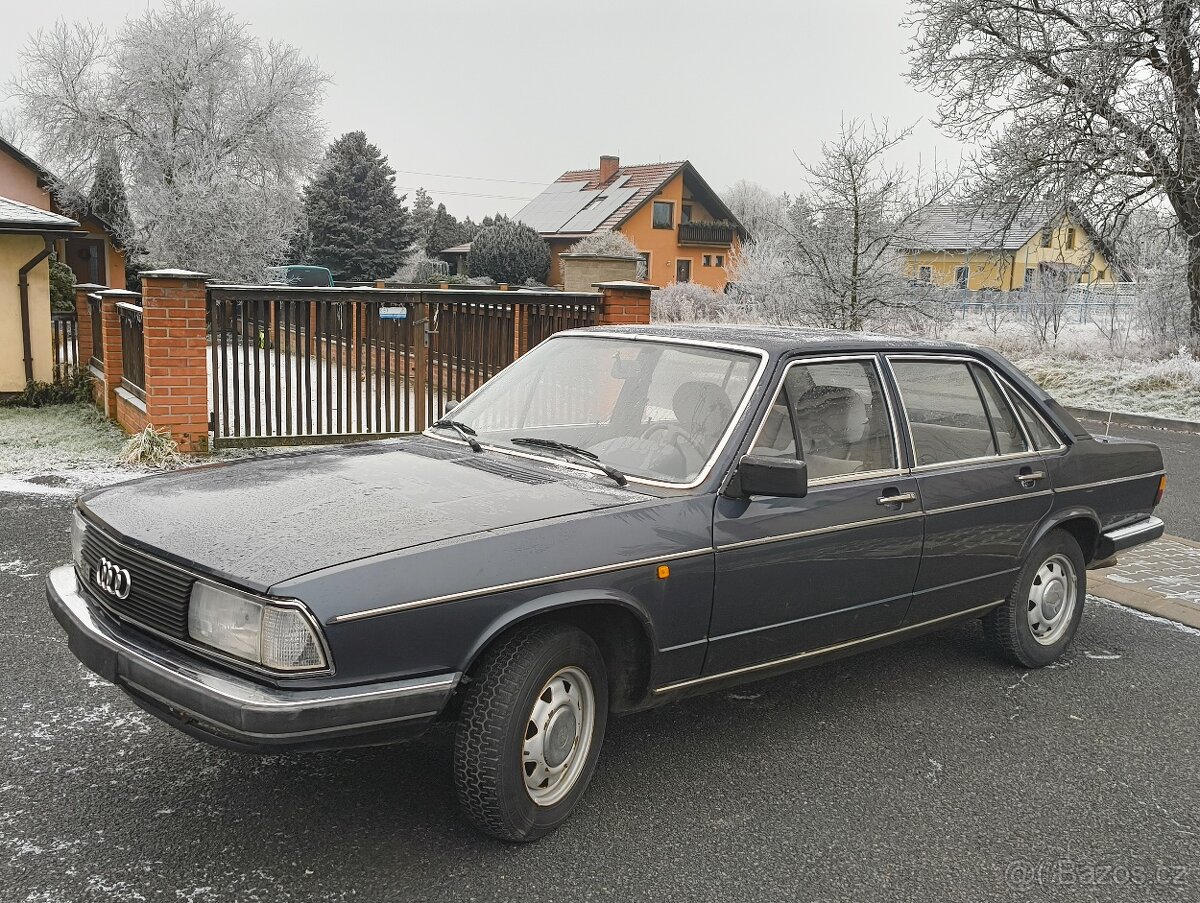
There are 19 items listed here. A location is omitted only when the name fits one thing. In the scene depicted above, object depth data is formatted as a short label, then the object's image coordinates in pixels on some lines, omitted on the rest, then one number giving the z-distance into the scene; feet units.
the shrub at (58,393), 43.73
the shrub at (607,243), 143.43
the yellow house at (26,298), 43.83
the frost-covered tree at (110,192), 132.26
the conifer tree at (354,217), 176.55
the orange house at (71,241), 110.42
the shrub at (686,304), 99.35
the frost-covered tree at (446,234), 232.73
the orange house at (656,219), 187.83
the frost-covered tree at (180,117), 129.80
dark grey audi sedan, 9.63
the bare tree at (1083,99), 58.70
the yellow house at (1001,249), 65.21
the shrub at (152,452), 30.42
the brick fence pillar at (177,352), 30.71
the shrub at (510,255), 169.78
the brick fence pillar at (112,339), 37.50
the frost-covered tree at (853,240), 62.08
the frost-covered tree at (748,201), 267.80
